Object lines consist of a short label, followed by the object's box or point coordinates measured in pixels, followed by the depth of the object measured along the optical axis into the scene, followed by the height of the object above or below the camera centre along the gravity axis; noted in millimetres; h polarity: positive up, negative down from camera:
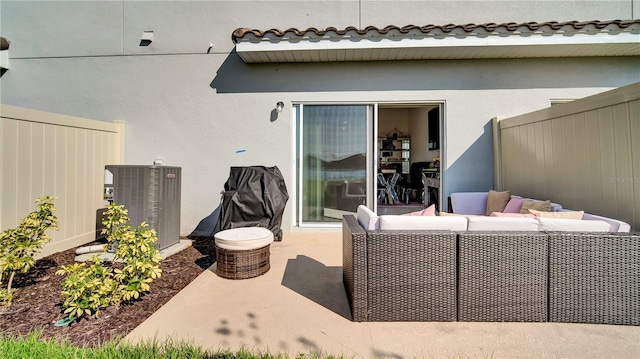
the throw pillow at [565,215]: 2564 -302
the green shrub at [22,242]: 2465 -563
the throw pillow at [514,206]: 3547 -305
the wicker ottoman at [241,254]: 2975 -780
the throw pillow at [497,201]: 3963 -274
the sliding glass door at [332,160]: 5047 +390
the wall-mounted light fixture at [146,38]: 5055 +2571
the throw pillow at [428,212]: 2639 -289
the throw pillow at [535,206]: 3143 -272
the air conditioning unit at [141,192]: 3584 -136
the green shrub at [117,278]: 2158 -796
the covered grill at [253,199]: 3893 -248
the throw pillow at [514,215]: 2455 -300
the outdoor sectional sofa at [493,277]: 2104 -717
